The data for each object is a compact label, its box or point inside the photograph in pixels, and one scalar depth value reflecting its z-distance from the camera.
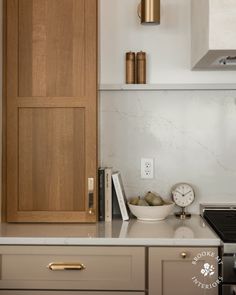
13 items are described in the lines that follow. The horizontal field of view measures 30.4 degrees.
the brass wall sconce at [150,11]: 2.17
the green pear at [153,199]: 2.21
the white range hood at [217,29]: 1.84
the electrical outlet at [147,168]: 2.43
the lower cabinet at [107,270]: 1.84
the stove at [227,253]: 1.77
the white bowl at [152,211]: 2.17
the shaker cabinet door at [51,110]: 2.14
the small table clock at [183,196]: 2.35
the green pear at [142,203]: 2.22
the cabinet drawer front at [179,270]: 1.83
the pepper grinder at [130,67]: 2.34
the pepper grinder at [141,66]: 2.34
